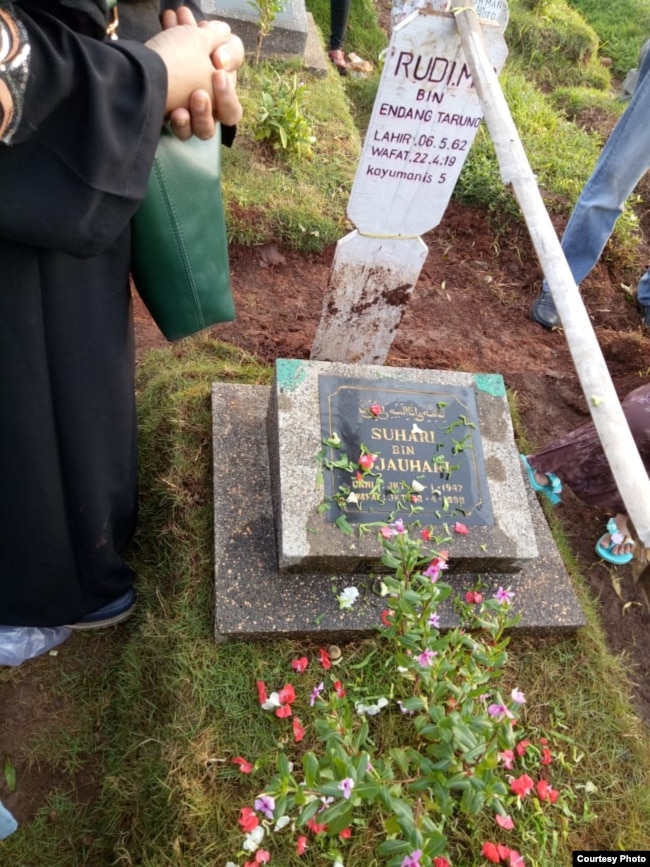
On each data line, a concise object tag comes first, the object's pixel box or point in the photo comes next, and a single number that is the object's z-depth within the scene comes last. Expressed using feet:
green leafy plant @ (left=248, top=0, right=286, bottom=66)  12.85
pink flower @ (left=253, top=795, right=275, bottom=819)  4.62
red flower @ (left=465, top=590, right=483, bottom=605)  6.73
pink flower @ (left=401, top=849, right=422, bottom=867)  3.74
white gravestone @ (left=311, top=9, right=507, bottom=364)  6.35
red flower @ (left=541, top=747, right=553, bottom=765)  6.17
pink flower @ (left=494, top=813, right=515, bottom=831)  5.08
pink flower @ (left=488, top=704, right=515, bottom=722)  4.65
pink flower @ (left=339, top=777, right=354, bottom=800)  3.77
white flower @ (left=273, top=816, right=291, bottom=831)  5.23
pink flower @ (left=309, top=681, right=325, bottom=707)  6.04
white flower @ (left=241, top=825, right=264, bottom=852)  5.24
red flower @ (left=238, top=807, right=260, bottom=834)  5.09
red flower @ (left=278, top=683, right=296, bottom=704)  6.13
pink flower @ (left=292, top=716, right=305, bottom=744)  5.91
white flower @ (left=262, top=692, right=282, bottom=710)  6.15
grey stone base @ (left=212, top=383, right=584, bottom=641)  6.46
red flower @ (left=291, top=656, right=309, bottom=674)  6.38
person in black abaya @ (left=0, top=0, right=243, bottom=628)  3.33
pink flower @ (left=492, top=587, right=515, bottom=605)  6.08
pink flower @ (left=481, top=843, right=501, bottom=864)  5.37
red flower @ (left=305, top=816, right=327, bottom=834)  4.06
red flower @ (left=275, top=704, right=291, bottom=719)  6.09
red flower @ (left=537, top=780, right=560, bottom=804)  5.92
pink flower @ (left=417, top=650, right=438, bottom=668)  4.94
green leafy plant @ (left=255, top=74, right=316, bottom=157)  11.90
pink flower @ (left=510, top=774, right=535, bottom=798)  5.20
